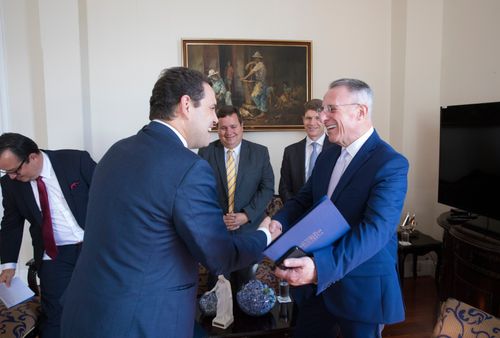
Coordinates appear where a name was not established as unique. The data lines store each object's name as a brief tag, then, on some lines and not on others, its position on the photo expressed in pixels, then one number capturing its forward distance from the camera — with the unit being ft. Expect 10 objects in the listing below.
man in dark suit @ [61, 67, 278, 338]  4.08
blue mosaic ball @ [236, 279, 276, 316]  7.63
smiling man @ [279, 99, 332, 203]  10.55
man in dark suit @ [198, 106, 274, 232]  9.89
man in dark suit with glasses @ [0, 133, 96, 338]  8.00
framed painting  12.84
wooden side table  11.52
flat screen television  9.22
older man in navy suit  4.76
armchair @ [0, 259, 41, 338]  7.74
